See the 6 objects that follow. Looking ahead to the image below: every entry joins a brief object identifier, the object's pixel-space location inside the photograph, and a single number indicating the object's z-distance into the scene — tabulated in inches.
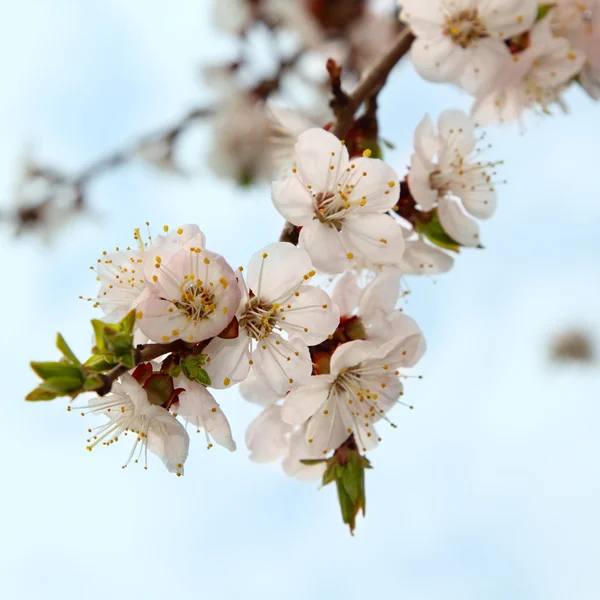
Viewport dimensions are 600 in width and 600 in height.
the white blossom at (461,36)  16.8
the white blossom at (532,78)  16.9
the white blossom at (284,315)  14.9
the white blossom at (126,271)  14.7
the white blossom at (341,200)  15.2
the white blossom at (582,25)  17.1
